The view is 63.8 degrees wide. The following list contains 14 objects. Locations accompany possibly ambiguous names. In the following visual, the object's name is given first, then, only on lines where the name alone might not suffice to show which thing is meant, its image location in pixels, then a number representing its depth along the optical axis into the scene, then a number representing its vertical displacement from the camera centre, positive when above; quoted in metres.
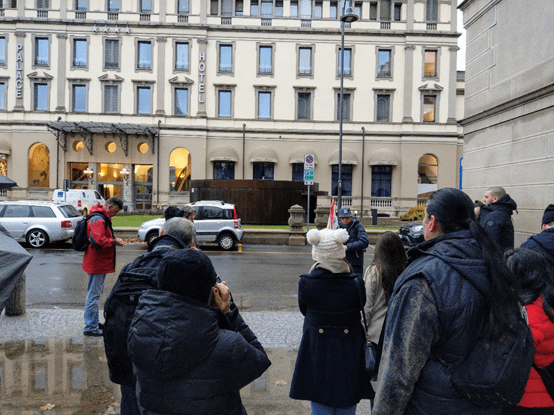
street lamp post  17.47 +7.33
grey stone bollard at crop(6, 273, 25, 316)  6.70 -1.65
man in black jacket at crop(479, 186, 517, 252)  6.06 -0.20
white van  29.80 -0.22
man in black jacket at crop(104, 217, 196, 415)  2.99 -0.96
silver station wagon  15.30 -1.00
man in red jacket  5.91 -0.84
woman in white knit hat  3.04 -0.97
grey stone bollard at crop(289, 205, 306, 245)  17.73 -1.18
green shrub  26.38 -0.85
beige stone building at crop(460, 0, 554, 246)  8.10 +1.97
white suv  15.41 -1.05
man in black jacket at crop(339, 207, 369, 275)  7.63 -0.71
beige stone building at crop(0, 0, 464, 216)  36.19 +8.54
